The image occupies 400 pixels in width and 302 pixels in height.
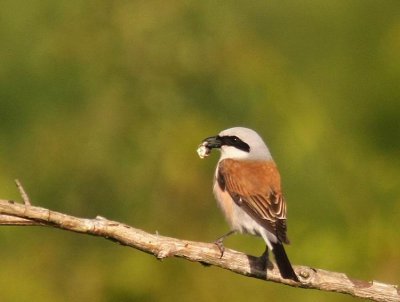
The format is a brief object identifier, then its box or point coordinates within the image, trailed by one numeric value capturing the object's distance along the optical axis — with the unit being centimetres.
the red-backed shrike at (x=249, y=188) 1165
